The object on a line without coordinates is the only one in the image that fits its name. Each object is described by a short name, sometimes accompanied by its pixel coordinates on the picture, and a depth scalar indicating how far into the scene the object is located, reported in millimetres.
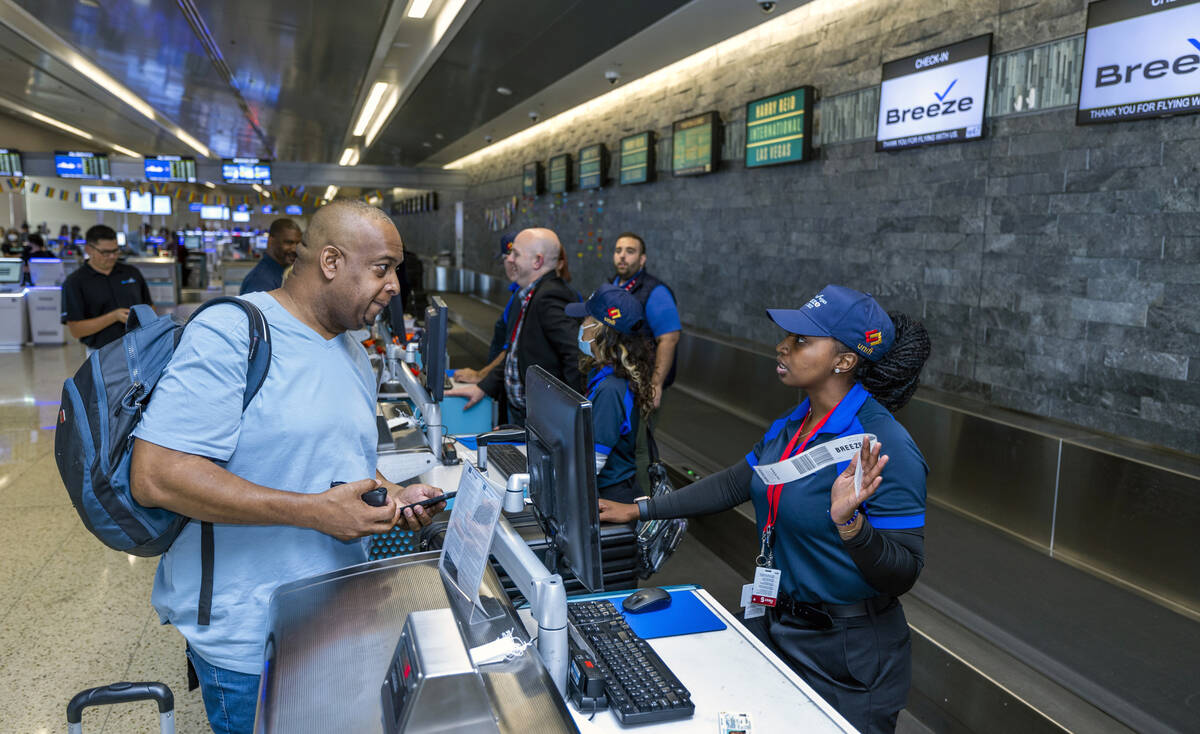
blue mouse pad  1673
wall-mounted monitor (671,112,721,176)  7199
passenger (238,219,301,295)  4738
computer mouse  1749
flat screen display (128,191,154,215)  18212
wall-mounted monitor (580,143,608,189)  9859
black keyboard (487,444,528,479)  2795
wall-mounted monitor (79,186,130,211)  17250
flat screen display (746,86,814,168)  5887
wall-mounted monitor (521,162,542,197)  12523
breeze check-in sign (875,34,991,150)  4320
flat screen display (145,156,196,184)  15797
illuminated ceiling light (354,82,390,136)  10648
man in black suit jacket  3586
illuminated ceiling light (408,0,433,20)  6793
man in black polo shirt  5125
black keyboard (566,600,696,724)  1331
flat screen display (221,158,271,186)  16906
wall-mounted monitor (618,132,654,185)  8586
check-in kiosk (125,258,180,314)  11828
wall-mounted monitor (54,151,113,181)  14586
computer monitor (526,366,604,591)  1361
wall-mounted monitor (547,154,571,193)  11023
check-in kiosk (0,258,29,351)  10062
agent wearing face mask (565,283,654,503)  2510
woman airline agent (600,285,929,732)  1609
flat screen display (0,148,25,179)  14250
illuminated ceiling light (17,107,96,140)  14416
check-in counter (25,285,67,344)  10391
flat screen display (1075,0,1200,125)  3199
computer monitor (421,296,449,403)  3070
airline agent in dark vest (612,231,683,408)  4707
